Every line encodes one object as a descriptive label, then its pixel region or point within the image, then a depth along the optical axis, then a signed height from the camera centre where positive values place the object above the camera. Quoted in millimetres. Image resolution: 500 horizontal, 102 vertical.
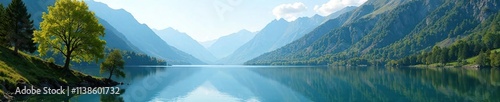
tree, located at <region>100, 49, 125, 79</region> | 77875 -864
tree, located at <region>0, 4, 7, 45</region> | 62594 +5406
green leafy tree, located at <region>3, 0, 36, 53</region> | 63062 +5347
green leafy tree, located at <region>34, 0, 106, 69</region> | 60062 +4245
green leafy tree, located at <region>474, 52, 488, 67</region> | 184875 -1764
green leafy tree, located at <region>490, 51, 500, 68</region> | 171875 -1268
